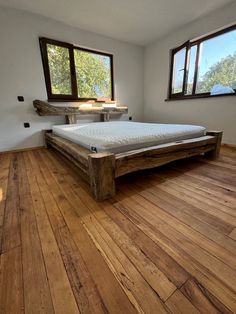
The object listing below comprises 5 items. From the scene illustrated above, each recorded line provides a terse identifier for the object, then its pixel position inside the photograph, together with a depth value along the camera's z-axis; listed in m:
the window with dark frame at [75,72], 2.86
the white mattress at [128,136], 1.31
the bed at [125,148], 1.17
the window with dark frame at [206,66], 2.56
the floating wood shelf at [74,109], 2.81
